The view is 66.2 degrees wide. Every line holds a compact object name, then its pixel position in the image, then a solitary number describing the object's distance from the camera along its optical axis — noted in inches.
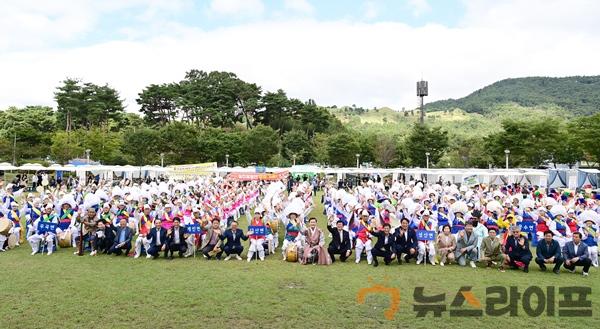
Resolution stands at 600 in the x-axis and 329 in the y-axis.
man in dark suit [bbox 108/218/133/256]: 443.5
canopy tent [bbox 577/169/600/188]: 1225.4
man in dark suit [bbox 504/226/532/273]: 383.2
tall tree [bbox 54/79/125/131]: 2294.5
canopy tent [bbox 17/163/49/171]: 1286.9
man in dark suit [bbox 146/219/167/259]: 430.6
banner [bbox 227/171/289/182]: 1273.4
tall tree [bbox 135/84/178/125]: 2404.0
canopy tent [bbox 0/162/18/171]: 1240.6
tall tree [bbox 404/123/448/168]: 2079.2
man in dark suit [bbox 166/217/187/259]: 430.0
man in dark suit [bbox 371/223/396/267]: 405.7
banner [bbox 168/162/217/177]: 1192.8
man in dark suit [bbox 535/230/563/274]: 378.3
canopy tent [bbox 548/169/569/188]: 1316.4
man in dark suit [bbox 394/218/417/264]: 409.4
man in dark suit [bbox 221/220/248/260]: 428.1
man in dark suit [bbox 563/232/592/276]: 372.8
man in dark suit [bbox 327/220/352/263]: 420.8
